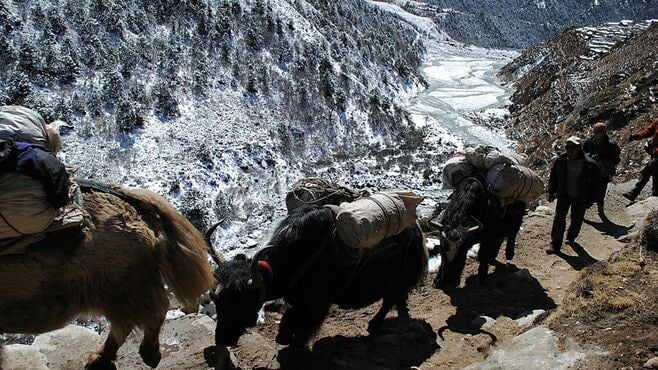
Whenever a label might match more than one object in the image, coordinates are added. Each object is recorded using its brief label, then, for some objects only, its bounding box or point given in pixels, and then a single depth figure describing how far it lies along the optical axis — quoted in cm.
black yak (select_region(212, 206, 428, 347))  346
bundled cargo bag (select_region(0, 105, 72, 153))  229
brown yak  242
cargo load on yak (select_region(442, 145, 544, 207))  542
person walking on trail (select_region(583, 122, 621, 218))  693
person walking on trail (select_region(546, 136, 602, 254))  597
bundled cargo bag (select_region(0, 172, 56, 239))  217
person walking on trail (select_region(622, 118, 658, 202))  738
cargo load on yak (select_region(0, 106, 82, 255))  218
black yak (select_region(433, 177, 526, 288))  506
